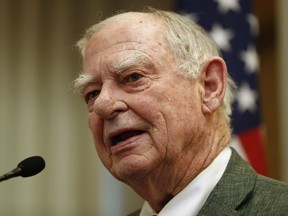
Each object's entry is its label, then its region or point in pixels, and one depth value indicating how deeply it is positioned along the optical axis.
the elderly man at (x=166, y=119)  2.12
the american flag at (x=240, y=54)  2.66
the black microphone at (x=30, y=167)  2.09
